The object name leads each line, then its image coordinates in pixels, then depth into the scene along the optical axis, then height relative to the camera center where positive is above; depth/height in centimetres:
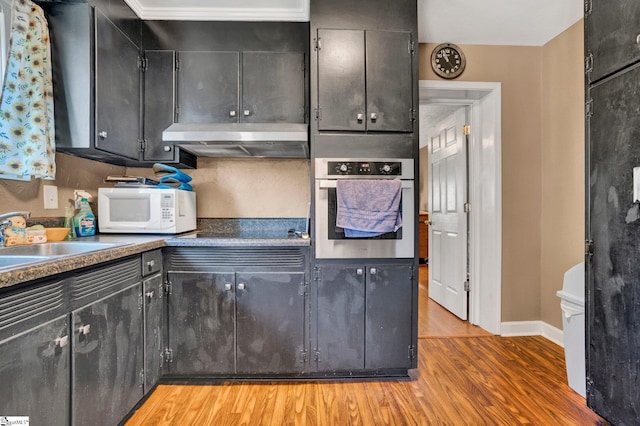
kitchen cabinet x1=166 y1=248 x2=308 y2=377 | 182 -61
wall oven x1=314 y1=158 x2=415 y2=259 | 185 +1
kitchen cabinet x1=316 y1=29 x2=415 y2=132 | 188 +80
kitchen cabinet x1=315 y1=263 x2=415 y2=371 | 185 -64
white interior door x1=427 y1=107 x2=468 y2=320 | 283 -4
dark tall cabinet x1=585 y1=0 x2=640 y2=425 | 128 -1
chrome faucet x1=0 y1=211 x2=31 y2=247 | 139 -4
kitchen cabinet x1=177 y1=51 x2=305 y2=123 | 207 +85
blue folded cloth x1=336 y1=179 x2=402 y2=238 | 178 +2
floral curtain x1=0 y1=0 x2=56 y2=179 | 143 +53
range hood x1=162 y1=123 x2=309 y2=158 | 191 +48
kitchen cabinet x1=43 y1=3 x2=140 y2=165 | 162 +75
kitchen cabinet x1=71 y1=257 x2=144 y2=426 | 120 -58
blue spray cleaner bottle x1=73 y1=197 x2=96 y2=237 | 188 -5
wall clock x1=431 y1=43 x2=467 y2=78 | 250 +123
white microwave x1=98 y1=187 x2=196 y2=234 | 194 +1
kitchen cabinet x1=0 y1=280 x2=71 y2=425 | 92 -46
